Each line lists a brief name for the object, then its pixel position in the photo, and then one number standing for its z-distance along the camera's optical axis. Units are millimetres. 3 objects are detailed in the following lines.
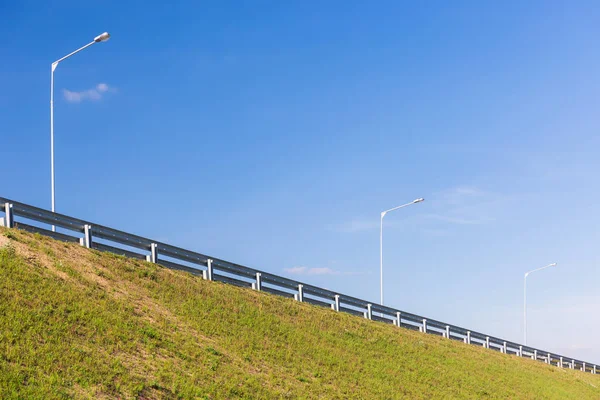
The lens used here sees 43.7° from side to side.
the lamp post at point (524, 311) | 60431
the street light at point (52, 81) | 25984
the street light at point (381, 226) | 44012
